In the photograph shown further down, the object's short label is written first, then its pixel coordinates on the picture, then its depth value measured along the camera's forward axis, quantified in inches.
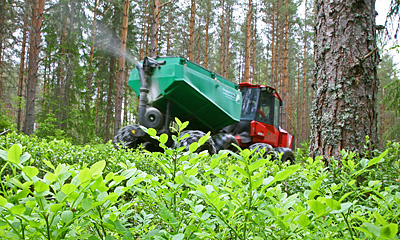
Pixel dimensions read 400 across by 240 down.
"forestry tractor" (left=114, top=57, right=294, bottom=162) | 231.9
